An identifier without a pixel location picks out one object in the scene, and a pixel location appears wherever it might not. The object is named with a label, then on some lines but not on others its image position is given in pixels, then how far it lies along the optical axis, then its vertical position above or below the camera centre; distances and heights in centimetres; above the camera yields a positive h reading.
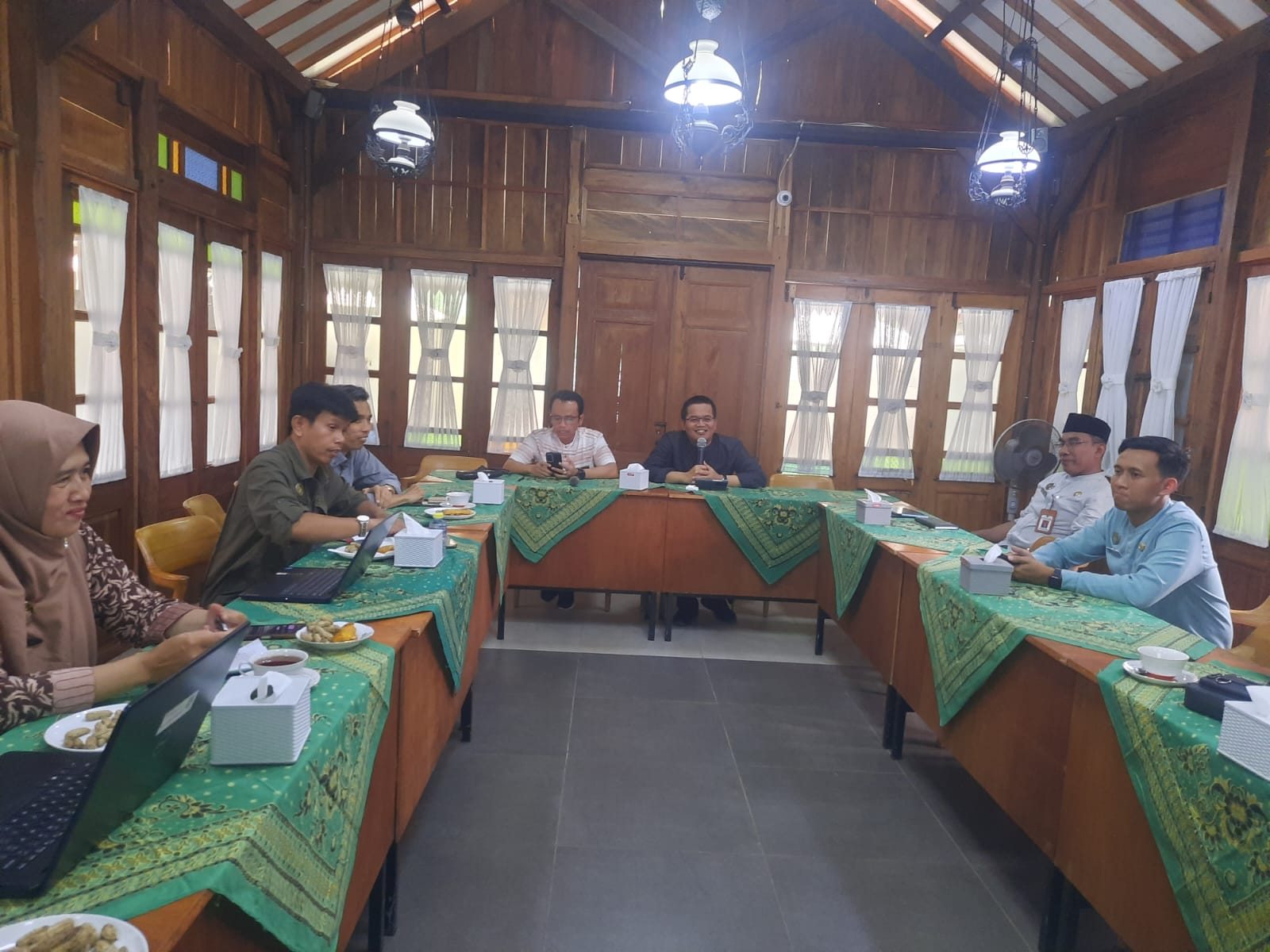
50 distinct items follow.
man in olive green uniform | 265 -52
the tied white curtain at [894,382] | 664 +8
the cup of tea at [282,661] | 153 -60
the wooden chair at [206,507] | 359 -72
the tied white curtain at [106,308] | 381 +15
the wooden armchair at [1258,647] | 271 -78
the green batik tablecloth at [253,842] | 100 -67
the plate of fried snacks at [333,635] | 180 -63
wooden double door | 648 +25
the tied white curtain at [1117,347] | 538 +40
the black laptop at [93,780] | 99 -62
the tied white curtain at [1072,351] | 596 +39
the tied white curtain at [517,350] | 645 +13
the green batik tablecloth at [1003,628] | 233 -66
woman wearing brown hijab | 144 -50
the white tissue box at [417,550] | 261 -61
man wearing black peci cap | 384 -41
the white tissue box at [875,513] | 399 -60
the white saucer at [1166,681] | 194 -64
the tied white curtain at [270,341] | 577 +7
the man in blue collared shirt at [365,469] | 384 -61
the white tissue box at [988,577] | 272 -59
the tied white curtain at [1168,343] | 490 +42
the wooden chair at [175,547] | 303 -78
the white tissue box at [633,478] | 452 -57
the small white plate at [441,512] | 357 -67
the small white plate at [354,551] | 272 -66
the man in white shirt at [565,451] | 489 -52
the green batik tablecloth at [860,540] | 371 -68
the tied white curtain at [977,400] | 667 -2
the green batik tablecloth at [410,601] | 212 -67
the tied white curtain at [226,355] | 510 -5
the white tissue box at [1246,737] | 148 -60
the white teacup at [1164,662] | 196 -60
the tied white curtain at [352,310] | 641 +36
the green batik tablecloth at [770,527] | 450 -79
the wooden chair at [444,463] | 555 -69
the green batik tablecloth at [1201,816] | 147 -79
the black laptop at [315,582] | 220 -66
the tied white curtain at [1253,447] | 429 -16
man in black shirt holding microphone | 494 -52
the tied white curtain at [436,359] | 647 +2
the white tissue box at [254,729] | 127 -60
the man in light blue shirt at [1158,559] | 260 -48
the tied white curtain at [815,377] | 657 +9
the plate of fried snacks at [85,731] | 131 -65
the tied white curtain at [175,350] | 450 -4
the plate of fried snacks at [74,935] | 85 -64
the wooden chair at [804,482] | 541 -63
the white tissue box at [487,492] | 400 -62
